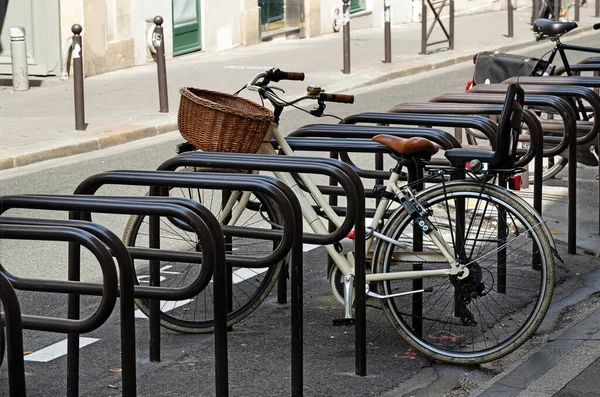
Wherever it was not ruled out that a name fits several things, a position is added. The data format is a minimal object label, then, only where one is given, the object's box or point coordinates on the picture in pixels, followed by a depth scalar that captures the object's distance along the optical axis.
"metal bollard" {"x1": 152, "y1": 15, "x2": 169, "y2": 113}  13.42
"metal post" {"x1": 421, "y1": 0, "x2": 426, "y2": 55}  19.42
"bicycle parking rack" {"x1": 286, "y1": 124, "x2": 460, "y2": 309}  5.46
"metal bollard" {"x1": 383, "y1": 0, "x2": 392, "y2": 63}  17.56
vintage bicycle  5.13
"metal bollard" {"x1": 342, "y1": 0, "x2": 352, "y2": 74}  16.70
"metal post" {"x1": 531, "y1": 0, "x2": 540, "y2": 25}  25.45
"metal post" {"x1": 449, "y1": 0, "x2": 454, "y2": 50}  20.08
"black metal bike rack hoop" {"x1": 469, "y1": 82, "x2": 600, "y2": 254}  7.07
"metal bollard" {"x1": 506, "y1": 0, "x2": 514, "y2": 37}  22.45
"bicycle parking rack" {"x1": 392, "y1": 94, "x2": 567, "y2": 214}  6.29
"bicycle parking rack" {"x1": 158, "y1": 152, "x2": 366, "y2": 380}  4.81
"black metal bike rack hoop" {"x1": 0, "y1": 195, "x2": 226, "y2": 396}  3.60
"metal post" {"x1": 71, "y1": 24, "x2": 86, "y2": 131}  12.10
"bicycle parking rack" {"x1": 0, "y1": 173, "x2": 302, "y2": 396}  3.69
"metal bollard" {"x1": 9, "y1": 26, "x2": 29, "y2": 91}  14.70
